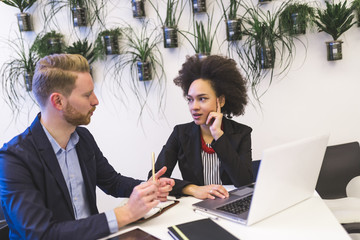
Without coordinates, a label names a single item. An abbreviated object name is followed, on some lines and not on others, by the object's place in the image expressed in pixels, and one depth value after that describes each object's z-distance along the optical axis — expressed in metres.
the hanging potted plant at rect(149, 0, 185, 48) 2.78
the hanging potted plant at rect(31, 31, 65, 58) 2.93
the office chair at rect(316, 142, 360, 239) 2.57
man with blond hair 1.31
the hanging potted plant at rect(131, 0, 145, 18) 2.79
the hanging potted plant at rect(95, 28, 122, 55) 2.87
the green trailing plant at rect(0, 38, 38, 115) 3.00
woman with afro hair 1.92
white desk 1.25
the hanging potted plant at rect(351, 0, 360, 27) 2.53
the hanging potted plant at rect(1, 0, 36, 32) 2.93
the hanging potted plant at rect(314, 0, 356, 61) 2.53
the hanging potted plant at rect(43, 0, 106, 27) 2.90
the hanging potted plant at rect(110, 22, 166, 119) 2.87
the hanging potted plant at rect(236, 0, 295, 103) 2.67
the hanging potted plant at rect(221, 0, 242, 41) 2.69
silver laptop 1.23
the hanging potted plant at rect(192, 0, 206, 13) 2.72
